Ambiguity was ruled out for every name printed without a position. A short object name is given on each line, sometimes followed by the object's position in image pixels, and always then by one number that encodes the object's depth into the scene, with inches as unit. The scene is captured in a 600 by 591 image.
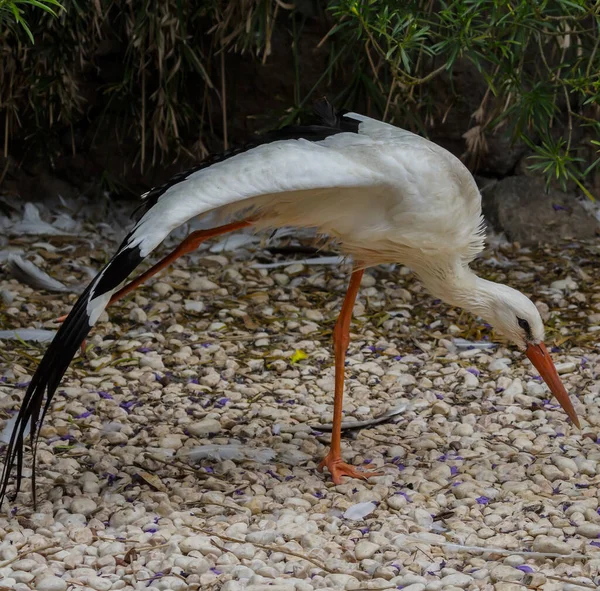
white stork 170.6
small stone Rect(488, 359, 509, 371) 279.1
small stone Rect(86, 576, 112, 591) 166.6
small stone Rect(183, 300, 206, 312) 313.3
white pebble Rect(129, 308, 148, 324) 303.0
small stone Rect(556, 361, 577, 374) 277.3
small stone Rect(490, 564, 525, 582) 170.8
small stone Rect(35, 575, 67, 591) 164.7
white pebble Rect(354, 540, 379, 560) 180.5
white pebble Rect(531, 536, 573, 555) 179.6
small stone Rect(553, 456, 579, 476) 218.8
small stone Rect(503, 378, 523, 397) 262.1
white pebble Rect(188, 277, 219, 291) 328.5
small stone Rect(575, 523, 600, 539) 187.8
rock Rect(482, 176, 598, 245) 375.9
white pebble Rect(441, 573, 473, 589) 169.5
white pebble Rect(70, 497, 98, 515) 193.9
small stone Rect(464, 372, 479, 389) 269.7
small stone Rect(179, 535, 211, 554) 179.5
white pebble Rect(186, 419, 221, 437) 237.1
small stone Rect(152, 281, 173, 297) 323.9
